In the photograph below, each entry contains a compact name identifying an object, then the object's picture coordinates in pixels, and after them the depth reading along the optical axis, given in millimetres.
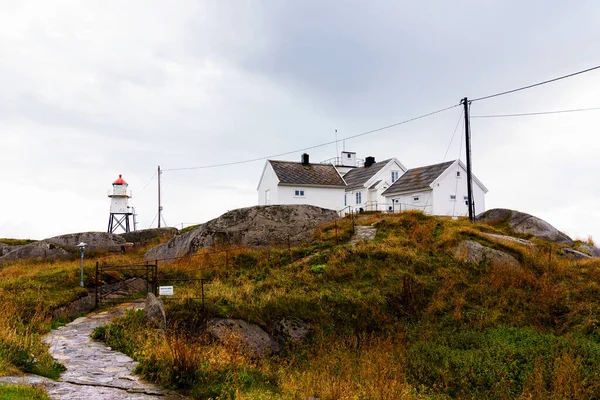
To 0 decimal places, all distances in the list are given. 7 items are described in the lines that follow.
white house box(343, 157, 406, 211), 46125
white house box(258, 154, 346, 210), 39344
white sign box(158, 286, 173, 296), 13710
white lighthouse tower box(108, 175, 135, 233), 45812
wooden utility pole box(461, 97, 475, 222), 27875
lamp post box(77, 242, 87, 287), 17188
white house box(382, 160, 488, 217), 40875
